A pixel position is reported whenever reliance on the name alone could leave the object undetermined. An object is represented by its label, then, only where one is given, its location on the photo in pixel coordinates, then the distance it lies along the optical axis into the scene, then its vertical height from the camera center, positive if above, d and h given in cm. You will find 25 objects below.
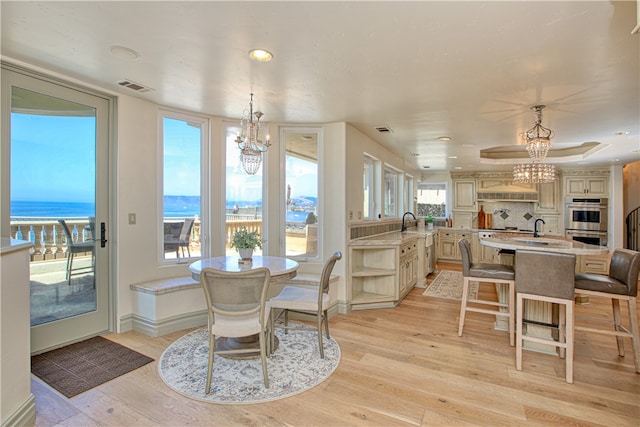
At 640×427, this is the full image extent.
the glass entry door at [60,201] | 261 +8
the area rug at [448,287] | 493 -133
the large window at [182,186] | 357 +29
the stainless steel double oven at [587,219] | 641 -17
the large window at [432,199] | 852 +32
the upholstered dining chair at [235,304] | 218 -68
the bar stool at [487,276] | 304 -65
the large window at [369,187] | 506 +38
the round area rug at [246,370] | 219 -128
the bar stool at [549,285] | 245 -61
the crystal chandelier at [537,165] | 338 +62
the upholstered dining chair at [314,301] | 275 -81
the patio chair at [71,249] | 290 -37
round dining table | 263 -51
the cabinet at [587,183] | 643 +58
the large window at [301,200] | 414 +13
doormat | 228 -125
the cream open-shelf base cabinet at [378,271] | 411 -82
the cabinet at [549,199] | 695 +26
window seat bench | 312 -99
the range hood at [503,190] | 721 +49
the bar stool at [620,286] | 251 -63
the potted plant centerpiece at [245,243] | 288 -30
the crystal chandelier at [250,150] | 292 +57
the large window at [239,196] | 396 +18
